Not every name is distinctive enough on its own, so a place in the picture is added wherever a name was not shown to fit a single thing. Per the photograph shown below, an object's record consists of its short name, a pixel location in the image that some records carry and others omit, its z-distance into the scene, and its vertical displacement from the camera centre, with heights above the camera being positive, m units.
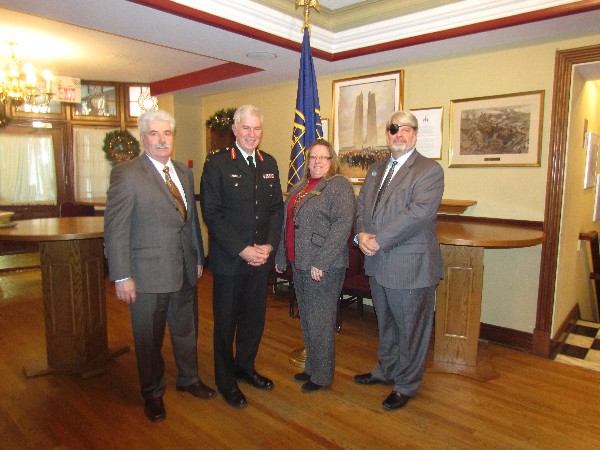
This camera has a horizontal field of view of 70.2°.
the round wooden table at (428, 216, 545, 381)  2.76 -0.86
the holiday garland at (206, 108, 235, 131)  5.24 +0.68
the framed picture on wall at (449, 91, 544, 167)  3.16 +0.37
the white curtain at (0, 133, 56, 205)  6.12 +0.05
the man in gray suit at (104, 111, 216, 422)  2.06 -0.35
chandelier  4.60 +0.99
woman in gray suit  2.30 -0.37
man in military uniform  2.23 -0.30
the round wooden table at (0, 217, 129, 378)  2.66 -0.80
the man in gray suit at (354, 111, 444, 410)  2.21 -0.35
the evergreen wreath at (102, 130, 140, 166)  6.36 +0.41
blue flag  2.87 +0.40
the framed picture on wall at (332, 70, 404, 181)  3.90 +0.58
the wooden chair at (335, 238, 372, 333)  3.53 -0.88
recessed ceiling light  3.63 +1.03
